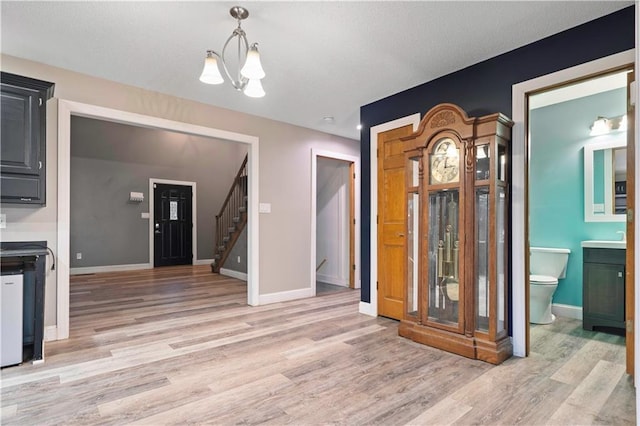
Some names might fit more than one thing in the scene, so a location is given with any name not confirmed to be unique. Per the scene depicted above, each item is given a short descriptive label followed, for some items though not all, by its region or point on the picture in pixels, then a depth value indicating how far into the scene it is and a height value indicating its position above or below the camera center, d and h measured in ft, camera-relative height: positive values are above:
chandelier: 7.02 +3.10
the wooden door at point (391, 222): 11.99 -0.28
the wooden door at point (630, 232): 7.43 -0.40
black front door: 26.48 -0.86
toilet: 11.51 -2.25
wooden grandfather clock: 8.62 -0.53
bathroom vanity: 10.37 -2.34
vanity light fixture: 11.47 +3.09
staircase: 21.44 -0.36
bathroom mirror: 11.60 +1.24
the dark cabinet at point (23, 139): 8.44 +1.94
